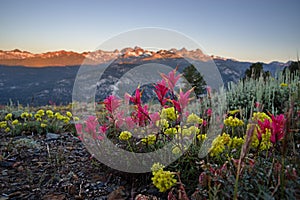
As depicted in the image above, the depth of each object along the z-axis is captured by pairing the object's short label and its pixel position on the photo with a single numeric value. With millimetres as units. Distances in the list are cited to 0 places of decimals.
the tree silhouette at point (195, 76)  17438
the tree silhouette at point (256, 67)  20023
